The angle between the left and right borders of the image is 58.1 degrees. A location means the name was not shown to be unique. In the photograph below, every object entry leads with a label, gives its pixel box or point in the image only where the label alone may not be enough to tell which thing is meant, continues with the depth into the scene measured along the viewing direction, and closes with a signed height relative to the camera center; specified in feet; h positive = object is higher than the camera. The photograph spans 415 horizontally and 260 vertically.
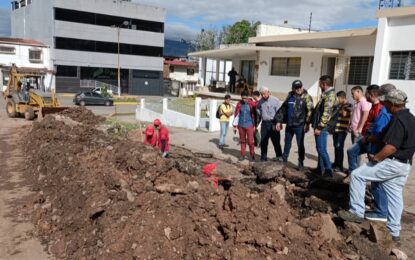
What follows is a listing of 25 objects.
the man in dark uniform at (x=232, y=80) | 75.77 -0.32
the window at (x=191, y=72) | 190.39 +2.25
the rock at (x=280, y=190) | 17.79 -5.25
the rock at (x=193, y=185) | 17.24 -5.07
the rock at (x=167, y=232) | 13.88 -5.81
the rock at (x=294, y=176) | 22.38 -5.79
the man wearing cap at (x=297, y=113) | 24.23 -2.07
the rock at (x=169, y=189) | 16.97 -5.19
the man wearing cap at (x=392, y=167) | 13.60 -3.07
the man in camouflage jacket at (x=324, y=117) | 22.43 -2.08
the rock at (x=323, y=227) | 13.69 -5.35
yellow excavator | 60.44 -4.77
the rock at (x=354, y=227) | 14.75 -5.64
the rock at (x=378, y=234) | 13.92 -5.53
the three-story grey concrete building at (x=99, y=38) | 149.38 +14.34
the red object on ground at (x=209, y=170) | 22.10 -5.51
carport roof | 54.29 +4.94
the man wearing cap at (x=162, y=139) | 27.20 -4.65
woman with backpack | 35.73 -3.52
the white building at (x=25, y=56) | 140.56 +4.96
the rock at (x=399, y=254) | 13.42 -6.02
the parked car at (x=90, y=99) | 107.97 -8.00
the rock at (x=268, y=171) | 22.19 -5.41
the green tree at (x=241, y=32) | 183.32 +23.00
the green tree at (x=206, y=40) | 235.05 +23.52
